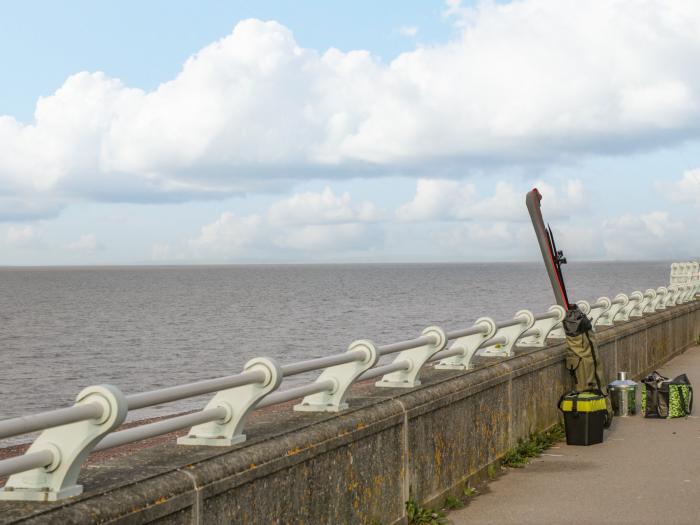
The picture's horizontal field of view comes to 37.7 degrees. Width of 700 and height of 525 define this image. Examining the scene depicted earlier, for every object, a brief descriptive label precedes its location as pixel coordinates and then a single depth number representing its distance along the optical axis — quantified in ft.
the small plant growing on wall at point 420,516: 23.00
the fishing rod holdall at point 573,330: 37.91
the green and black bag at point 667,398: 40.04
